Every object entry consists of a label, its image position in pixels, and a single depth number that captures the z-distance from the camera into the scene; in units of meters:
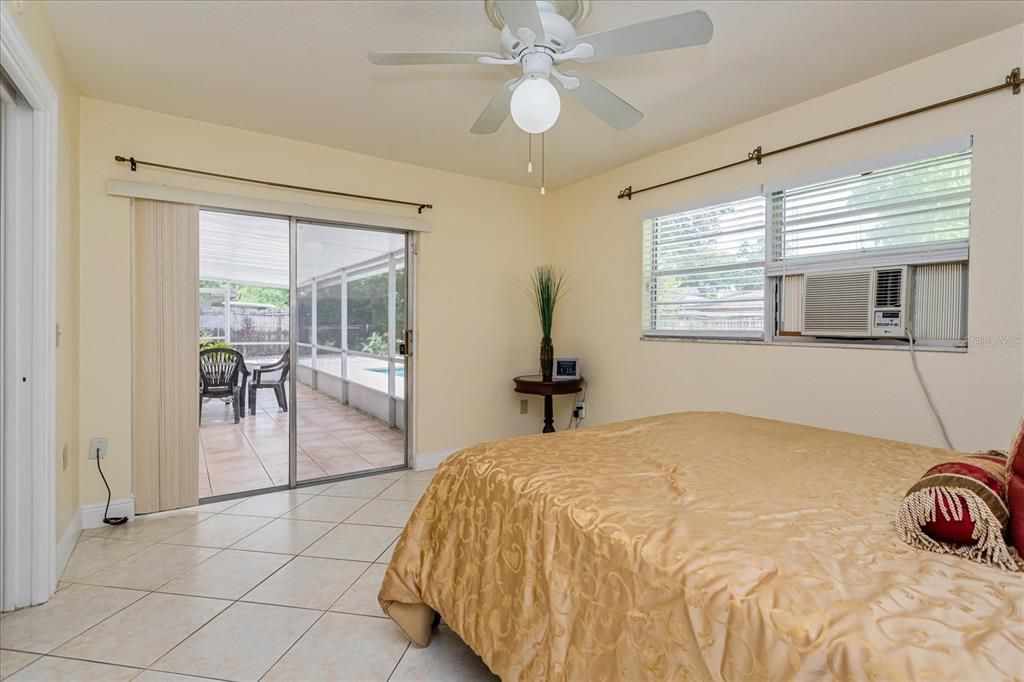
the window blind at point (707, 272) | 2.99
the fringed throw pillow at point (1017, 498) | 0.90
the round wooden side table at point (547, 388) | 3.79
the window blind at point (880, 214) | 2.18
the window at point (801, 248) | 2.20
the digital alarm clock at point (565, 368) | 4.01
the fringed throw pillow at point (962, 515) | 0.89
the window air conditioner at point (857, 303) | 2.32
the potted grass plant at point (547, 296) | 3.97
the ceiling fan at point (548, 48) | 1.51
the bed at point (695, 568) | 0.73
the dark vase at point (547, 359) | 3.96
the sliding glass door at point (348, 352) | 3.50
